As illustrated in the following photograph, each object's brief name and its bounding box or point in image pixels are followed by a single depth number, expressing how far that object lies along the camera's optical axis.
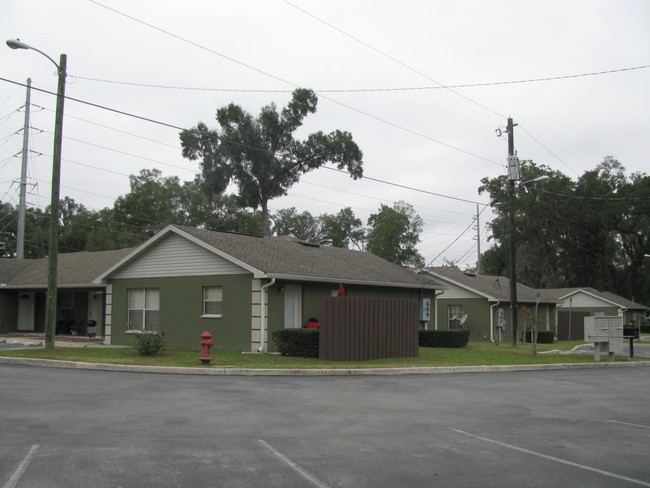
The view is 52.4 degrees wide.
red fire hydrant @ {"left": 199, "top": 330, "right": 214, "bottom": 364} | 17.73
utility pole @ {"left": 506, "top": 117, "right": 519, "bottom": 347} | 28.14
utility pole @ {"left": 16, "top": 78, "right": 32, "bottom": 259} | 42.94
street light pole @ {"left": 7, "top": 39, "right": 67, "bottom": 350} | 20.94
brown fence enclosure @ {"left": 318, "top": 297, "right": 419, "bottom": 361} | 19.67
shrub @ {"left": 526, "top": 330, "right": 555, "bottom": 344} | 37.41
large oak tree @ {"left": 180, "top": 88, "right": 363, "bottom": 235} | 52.88
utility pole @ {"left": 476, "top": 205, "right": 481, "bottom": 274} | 62.61
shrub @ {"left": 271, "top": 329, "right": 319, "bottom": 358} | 20.34
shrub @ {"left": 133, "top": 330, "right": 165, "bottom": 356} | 19.77
